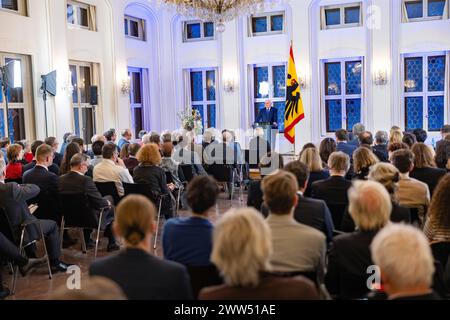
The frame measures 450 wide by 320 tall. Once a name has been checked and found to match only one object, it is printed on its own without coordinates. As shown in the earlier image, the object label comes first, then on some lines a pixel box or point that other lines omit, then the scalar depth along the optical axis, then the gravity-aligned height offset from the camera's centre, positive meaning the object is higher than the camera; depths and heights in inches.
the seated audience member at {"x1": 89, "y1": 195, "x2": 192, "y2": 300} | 97.5 -27.3
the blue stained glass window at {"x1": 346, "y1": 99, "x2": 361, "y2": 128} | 568.6 +3.3
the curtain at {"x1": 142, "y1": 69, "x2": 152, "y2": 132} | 619.2 +23.5
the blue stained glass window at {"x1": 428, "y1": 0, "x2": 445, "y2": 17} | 526.6 +104.3
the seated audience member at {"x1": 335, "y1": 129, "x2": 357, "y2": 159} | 324.2 -18.4
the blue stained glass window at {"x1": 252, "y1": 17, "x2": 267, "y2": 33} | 598.5 +106.1
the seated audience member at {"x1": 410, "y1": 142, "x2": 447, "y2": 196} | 208.1 -22.5
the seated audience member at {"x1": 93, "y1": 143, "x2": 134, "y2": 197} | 262.2 -24.4
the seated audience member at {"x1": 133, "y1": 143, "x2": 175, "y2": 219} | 262.1 -25.0
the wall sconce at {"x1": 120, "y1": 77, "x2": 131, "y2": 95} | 534.9 +35.3
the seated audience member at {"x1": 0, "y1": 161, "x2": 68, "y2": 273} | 197.5 -35.0
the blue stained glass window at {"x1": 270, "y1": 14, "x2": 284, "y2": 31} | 590.9 +106.1
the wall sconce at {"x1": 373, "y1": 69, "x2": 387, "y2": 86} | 537.9 +36.7
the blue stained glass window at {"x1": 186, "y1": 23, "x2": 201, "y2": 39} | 629.6 +106.5
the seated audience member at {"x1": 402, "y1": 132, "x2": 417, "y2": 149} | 289.8 -14.8
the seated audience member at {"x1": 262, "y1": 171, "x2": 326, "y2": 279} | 121.0 -27.8
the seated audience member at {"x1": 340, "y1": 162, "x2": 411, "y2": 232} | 161.0 -20.4
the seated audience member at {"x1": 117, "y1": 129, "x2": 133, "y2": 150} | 413.7 -11.4
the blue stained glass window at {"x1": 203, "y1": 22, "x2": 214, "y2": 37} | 622.8 +106.6
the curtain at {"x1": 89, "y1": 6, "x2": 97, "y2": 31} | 509.7 +101.5
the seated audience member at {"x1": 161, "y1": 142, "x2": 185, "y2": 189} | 308.0 -25.0
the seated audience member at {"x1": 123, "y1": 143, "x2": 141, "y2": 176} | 310.2 -21.7
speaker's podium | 555.5 -13.4
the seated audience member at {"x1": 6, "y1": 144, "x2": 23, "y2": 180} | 274.7 -20.4
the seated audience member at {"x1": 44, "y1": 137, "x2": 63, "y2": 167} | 322.7 -14.2
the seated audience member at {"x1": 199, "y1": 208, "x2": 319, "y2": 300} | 86.2 -24.2
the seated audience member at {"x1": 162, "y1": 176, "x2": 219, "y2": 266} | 124.0 -26.6
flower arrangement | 584.1 -0.4
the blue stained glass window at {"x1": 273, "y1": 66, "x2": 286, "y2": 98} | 594.2 +40.2
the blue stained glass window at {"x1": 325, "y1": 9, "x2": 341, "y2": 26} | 566.9 +106.1
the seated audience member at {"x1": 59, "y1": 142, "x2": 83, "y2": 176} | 257.8 -15.5
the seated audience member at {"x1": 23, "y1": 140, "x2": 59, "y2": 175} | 285.6 -23.3
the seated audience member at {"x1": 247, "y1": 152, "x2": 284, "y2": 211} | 215.5 -23.9
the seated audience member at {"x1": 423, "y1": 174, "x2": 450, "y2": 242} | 144.3 -28.3
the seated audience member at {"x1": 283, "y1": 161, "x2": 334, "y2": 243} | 153.1 -28.9
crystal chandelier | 386.0 +82.6
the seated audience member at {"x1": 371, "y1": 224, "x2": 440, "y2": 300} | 80.0 -23.3
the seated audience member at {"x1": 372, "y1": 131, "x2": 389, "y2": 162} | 297.7 -20.2
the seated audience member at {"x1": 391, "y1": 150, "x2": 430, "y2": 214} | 182.2 -28.4
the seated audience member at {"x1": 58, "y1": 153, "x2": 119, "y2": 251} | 232.4 -27.2
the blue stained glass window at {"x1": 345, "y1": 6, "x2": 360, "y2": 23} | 558.6 +106.2
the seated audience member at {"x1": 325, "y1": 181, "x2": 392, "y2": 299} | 120.3 -29.0
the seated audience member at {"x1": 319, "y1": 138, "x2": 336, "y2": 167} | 273.6 -17.3
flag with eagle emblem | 382.6 +9.4
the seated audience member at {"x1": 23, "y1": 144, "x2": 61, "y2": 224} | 236.7 -26.9
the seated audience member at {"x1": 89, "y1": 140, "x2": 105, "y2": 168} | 307.6 -16.2
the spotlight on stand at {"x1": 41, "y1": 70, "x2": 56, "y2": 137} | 432.8 +32.4
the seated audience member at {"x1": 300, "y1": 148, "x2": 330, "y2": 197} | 220.2 -20.6
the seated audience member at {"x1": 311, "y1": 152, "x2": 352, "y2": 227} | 185.9 -26.3
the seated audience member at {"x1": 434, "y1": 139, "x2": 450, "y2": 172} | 251.4 -21.5
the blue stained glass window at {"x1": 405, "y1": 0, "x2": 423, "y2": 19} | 535.5 +105.5
